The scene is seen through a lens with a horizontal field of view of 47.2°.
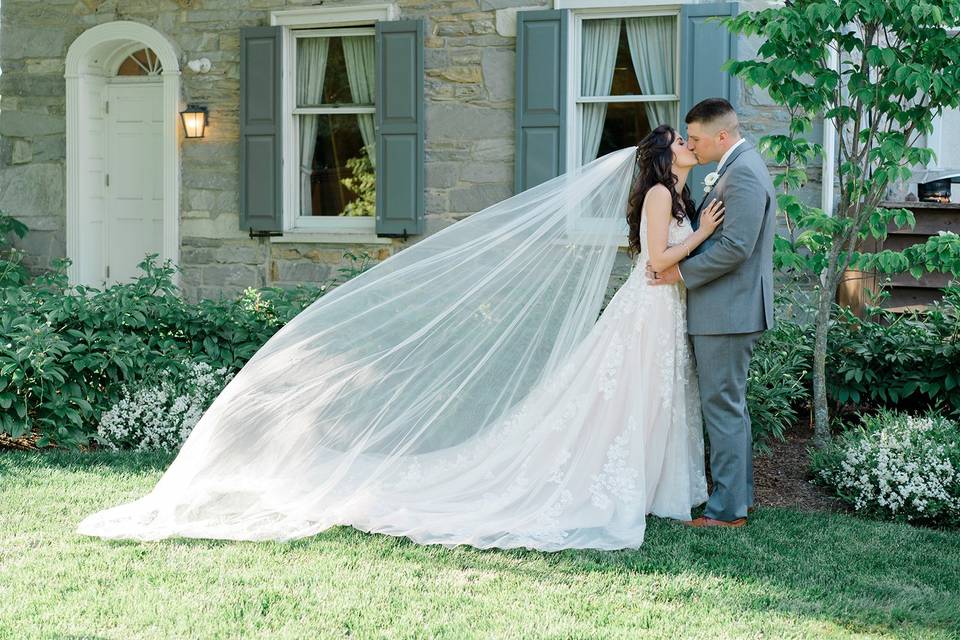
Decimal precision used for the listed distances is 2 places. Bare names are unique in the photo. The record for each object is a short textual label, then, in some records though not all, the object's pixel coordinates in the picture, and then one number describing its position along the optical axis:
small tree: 5.15
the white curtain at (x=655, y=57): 8.23
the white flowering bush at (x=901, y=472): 4.82
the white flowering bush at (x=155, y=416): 6.06
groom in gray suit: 4.53
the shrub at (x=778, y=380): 5.68
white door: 9.85
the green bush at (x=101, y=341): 6.03
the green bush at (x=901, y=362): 6.29
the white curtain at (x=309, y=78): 9.16
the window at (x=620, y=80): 8.27
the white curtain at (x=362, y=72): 9.03
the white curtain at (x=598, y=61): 8.39
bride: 4.43
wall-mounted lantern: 9.20
